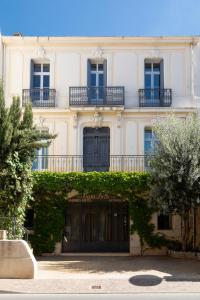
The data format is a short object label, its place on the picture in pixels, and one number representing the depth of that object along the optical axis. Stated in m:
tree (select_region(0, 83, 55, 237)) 16.34
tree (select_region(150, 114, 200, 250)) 18.61
